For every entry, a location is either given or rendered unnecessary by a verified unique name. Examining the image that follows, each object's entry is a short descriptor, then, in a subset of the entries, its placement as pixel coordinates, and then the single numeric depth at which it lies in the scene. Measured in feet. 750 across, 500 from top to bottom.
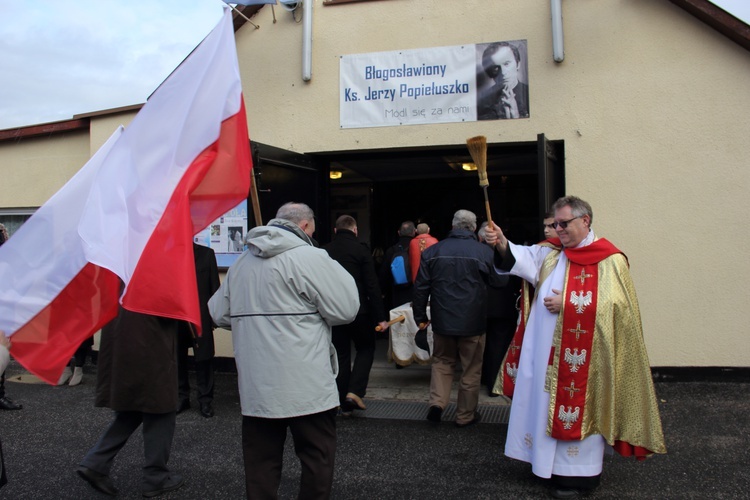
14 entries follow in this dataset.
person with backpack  24.06
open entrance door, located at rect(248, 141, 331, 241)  20.12
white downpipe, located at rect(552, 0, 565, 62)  20.95
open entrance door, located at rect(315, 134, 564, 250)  32.68
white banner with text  21.89
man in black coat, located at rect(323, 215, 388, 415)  18.57
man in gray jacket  10.30
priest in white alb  12.30
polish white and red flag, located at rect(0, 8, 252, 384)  9.95
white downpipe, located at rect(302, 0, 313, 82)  23.39
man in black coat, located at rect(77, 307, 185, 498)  12.65
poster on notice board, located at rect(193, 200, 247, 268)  24.22
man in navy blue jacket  17.40
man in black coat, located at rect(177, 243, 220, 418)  18.86
